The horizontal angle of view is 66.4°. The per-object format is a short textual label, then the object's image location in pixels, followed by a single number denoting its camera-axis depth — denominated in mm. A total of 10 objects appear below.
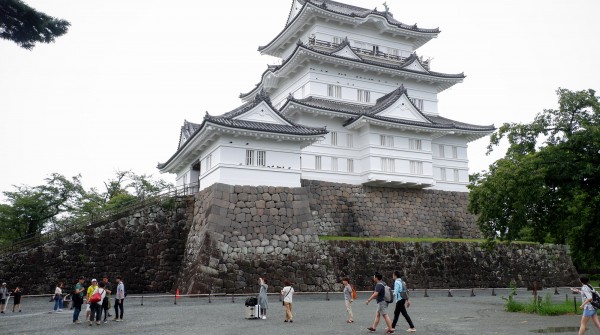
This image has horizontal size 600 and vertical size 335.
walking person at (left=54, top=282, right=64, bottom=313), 18984
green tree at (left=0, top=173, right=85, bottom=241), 35250
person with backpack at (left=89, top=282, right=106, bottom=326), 15023
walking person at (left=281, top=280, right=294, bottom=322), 14594
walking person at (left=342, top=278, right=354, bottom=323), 14406
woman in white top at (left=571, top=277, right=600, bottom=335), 10398
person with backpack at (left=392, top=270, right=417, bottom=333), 12188
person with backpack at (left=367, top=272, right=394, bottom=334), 12078
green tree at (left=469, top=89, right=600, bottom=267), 16516
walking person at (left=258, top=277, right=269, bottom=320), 15711
